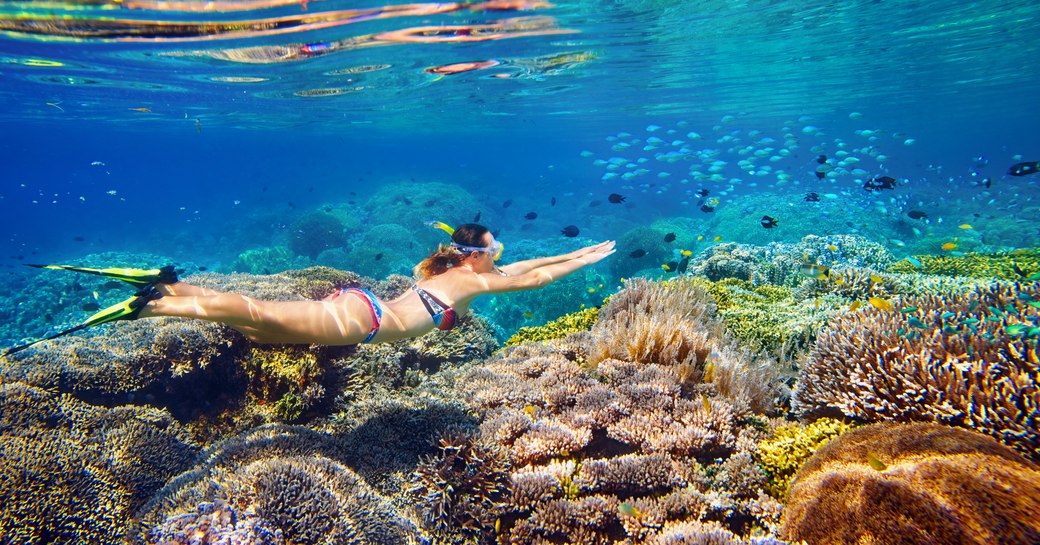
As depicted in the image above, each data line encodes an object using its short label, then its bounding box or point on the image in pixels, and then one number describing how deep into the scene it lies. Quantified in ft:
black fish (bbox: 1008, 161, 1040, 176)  29.96
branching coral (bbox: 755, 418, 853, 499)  11.44
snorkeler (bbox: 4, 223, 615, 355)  12.49
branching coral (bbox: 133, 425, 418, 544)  9.24
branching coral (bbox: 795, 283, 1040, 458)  9.78
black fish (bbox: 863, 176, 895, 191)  37.22
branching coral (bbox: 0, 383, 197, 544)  11.91
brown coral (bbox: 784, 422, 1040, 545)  7.18
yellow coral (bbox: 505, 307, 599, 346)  23.75
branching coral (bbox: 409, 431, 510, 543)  11.41
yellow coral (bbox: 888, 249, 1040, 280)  31.32
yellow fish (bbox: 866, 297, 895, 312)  15.10
